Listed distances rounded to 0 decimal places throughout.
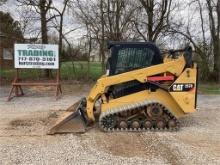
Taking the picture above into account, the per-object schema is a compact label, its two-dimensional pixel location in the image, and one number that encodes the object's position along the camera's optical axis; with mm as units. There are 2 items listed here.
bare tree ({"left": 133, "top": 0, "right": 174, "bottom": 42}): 9193
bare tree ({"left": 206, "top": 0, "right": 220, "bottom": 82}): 9097
